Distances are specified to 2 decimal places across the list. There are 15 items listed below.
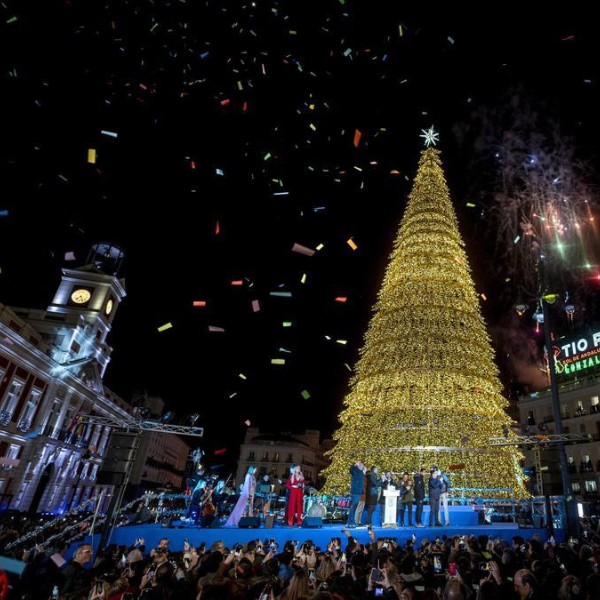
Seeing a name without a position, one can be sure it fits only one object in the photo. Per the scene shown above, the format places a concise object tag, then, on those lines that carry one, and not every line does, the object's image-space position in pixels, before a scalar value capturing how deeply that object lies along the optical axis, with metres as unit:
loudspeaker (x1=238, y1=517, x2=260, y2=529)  11.48
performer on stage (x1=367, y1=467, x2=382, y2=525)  12.38
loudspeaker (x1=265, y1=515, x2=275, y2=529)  11.04
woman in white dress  12.88
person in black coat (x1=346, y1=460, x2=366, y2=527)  12.38
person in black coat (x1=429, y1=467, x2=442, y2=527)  13.05
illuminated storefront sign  41.62
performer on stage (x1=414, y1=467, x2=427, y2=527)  13.10
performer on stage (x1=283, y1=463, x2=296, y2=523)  12.74
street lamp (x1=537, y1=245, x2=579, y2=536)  11.23
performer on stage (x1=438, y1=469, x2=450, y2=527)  13.32
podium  12.69
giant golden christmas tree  16.00
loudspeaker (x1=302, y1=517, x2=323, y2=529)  11.84
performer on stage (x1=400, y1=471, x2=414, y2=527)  12.91
